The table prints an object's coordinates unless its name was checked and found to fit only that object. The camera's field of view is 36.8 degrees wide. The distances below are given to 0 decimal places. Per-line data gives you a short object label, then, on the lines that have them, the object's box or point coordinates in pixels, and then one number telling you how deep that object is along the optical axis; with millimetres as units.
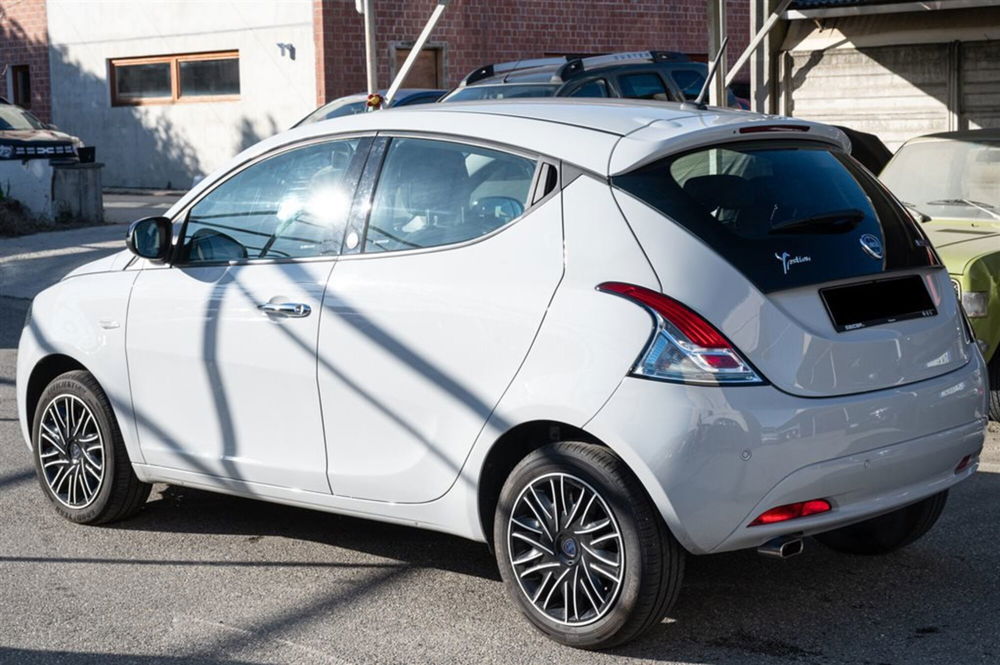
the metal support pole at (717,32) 12836
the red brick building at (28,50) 30844
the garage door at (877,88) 14516
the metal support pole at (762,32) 13617
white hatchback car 4566
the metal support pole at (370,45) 15953
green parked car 7566
